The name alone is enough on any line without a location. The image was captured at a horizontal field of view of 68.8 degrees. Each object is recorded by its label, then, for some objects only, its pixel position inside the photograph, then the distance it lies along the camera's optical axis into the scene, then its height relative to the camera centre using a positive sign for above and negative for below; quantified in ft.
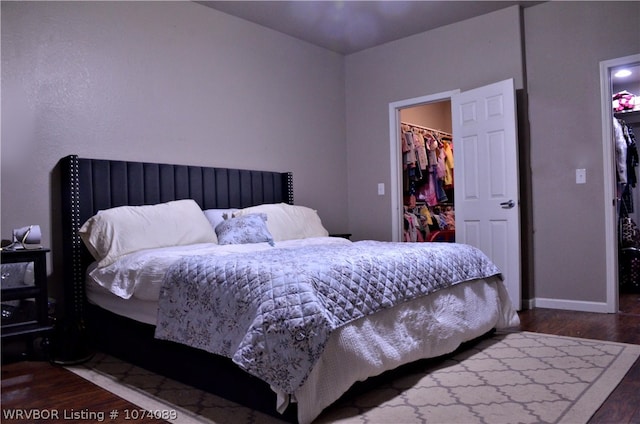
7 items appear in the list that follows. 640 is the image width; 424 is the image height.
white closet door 12.76 +0.92
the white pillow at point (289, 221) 11.95 -0.22
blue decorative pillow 10.52 -0.37
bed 5.83 -1.26
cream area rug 6.21 -2.74
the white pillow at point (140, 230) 9.30 -0.26
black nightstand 8.39 -1.33
